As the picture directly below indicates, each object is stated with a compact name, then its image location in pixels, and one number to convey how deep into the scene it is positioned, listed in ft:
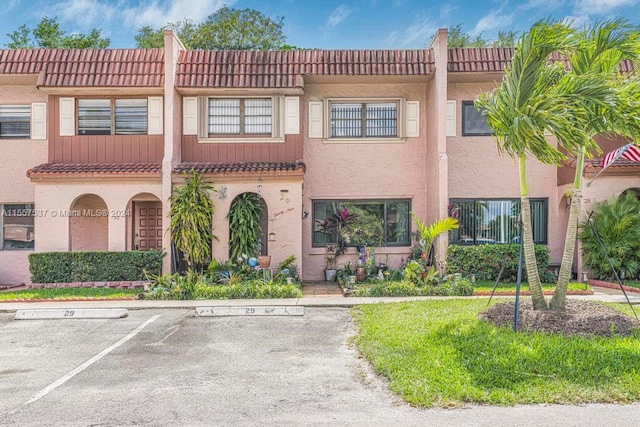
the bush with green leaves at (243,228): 48.75
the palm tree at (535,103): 27.22
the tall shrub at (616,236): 46.78
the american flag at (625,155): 42.86
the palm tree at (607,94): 27.17
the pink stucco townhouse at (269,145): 49.96
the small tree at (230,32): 107.76
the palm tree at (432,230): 47.39
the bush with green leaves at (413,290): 43.16
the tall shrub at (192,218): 47.47
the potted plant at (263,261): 48.01
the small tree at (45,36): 97.19
